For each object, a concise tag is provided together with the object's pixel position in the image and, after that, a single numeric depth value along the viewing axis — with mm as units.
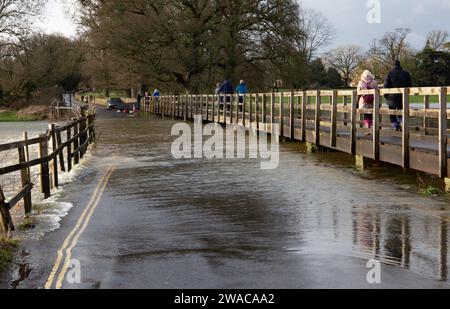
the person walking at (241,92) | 28642
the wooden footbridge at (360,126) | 11289
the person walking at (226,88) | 32781
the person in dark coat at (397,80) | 15742
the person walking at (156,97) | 51097
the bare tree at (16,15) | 51969
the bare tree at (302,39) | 47938
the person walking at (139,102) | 59559
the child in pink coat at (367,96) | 15520
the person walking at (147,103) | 56306
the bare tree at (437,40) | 89819
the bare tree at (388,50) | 81312
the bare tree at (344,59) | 105781
